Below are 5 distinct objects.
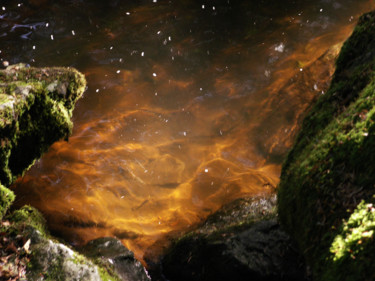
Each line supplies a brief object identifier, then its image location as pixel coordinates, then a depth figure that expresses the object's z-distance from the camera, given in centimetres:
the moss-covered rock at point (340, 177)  157
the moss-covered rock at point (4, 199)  302
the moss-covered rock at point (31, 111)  327
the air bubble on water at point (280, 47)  841
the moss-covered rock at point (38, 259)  263
